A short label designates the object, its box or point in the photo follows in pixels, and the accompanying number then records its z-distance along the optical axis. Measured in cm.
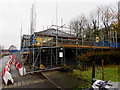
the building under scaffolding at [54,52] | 848
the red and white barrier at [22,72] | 666
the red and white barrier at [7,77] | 502
